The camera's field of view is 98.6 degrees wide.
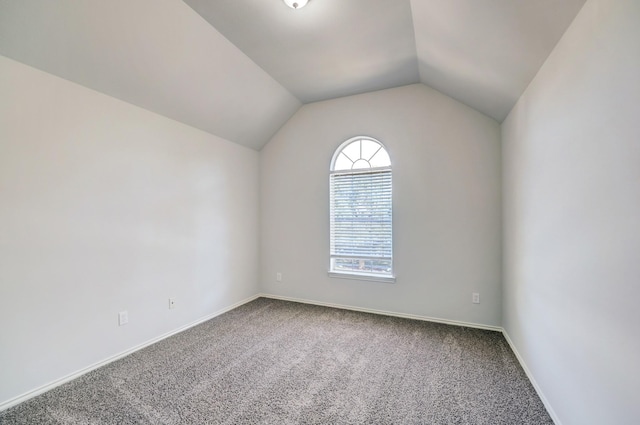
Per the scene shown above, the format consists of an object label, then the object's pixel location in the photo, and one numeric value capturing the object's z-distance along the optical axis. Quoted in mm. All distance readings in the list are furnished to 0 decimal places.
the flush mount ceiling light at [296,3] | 2043
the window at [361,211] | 3650
